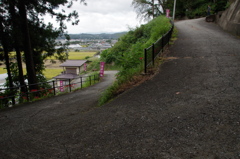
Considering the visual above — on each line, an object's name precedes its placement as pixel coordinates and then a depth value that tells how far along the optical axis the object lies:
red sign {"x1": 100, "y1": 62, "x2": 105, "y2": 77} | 23.91
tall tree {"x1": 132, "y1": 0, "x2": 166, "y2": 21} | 39.34
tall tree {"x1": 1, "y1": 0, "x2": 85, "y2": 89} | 12.29
